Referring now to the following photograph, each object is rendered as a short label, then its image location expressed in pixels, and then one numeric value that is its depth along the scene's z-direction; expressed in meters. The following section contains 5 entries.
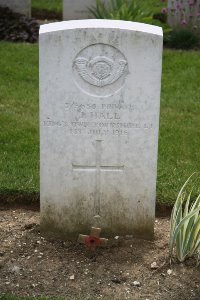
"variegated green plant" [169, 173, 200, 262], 4.45
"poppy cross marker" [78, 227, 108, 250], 4.73
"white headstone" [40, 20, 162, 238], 4.54
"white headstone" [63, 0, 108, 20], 12.12
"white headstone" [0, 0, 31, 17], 12.08
